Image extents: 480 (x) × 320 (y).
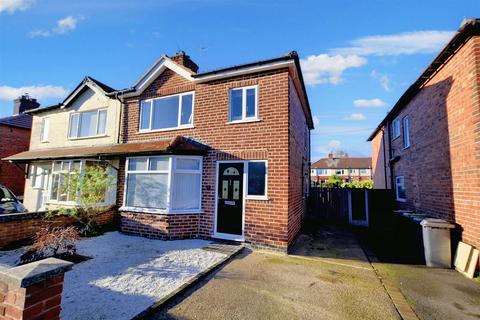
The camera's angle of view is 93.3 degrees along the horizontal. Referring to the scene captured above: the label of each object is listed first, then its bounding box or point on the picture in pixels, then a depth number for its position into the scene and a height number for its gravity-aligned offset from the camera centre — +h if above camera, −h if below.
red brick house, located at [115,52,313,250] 7.31 +0.74
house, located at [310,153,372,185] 53.06 +4.19
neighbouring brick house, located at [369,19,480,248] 5.70 +1.66
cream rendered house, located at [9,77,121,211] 10.22 +2.06
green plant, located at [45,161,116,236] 8.28 -0.66
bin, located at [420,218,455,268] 5.93 -1.47
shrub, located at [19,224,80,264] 5.37 -1.69
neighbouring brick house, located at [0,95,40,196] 16.28 +2.55
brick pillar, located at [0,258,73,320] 2.13 -1.12
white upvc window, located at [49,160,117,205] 9.22 -0.14
